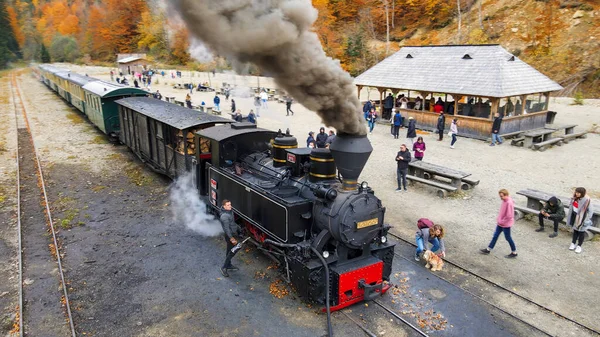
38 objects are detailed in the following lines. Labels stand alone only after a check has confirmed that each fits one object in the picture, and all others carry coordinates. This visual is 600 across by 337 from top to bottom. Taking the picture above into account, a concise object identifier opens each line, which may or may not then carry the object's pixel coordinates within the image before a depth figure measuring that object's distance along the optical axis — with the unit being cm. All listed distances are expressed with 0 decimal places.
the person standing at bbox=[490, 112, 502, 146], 1655
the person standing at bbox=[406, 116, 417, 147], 1677
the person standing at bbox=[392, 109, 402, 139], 1791
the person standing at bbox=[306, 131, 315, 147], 1295
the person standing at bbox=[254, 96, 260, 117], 2451
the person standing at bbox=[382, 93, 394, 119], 2208
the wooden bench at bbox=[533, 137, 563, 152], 1578
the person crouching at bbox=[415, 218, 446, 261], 739
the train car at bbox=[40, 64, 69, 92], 3427
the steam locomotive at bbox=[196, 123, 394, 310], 587
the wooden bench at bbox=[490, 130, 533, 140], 1757
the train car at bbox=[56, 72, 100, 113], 2254
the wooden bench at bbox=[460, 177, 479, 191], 1109
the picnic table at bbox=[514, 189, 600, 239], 883
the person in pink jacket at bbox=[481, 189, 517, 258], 734
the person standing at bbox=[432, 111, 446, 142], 1733
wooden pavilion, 1741
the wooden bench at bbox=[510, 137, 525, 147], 1669
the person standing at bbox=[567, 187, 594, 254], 743
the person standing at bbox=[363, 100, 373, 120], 2183
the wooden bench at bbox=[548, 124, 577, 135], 1783
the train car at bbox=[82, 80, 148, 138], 1681
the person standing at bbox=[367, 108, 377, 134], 1970
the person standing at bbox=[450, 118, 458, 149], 1639
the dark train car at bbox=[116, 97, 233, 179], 993
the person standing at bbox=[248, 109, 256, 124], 1545
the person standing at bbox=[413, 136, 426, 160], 1260
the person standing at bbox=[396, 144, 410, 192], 1109
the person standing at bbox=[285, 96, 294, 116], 2399
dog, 721
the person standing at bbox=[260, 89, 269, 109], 2633
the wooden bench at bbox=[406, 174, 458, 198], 1079
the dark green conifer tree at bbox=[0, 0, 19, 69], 7228
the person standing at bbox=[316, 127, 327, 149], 1277
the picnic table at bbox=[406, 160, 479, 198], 1091
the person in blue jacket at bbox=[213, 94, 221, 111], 2402
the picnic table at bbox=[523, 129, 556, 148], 1620
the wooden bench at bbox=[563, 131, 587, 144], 1742
